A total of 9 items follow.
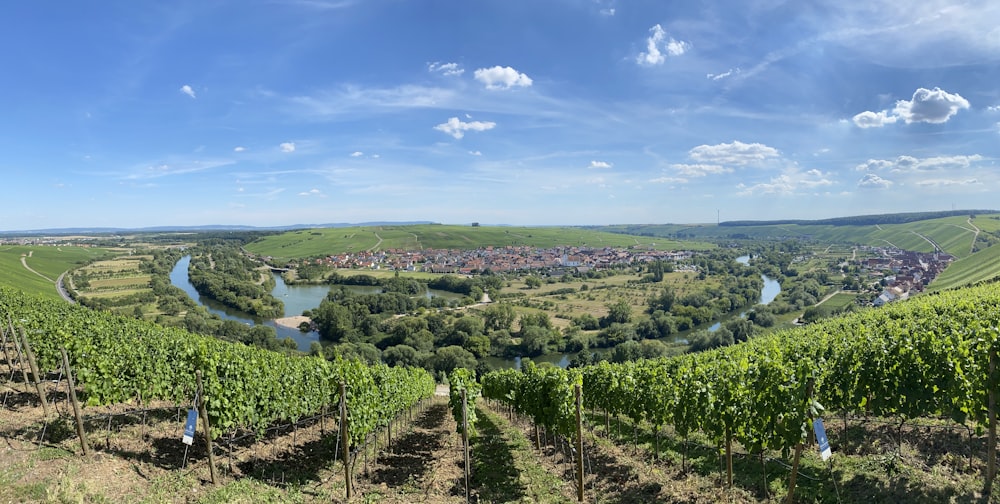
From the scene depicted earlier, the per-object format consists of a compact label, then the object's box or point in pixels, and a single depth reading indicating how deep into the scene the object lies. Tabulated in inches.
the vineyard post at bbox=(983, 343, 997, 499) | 306.0
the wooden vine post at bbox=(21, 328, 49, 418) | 464.6
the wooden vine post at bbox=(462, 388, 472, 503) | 428.5
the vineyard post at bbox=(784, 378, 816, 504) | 304.5
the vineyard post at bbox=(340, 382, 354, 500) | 395.9
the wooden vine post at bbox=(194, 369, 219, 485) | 384.1
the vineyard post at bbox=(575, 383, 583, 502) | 393.9
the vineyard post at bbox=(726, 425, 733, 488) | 363.9
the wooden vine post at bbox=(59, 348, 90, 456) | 391.2
